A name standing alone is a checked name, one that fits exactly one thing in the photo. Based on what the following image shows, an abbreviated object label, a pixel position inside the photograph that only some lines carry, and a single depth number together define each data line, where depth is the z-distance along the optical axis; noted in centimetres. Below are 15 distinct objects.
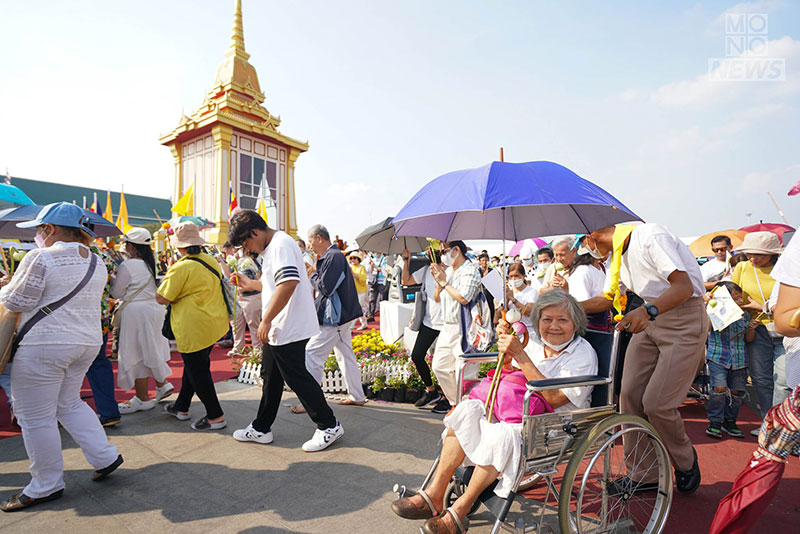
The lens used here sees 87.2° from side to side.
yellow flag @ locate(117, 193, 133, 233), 1050
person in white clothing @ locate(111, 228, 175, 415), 425
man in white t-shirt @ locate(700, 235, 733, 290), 492
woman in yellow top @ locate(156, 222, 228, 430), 377
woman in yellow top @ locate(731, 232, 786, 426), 379
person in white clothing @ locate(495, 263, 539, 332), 572
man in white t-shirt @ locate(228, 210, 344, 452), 328
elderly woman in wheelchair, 211
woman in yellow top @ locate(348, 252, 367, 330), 768
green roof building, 3759
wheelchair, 202
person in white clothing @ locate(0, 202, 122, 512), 260
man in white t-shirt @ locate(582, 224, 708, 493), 256
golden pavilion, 1747
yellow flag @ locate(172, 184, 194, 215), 1011
